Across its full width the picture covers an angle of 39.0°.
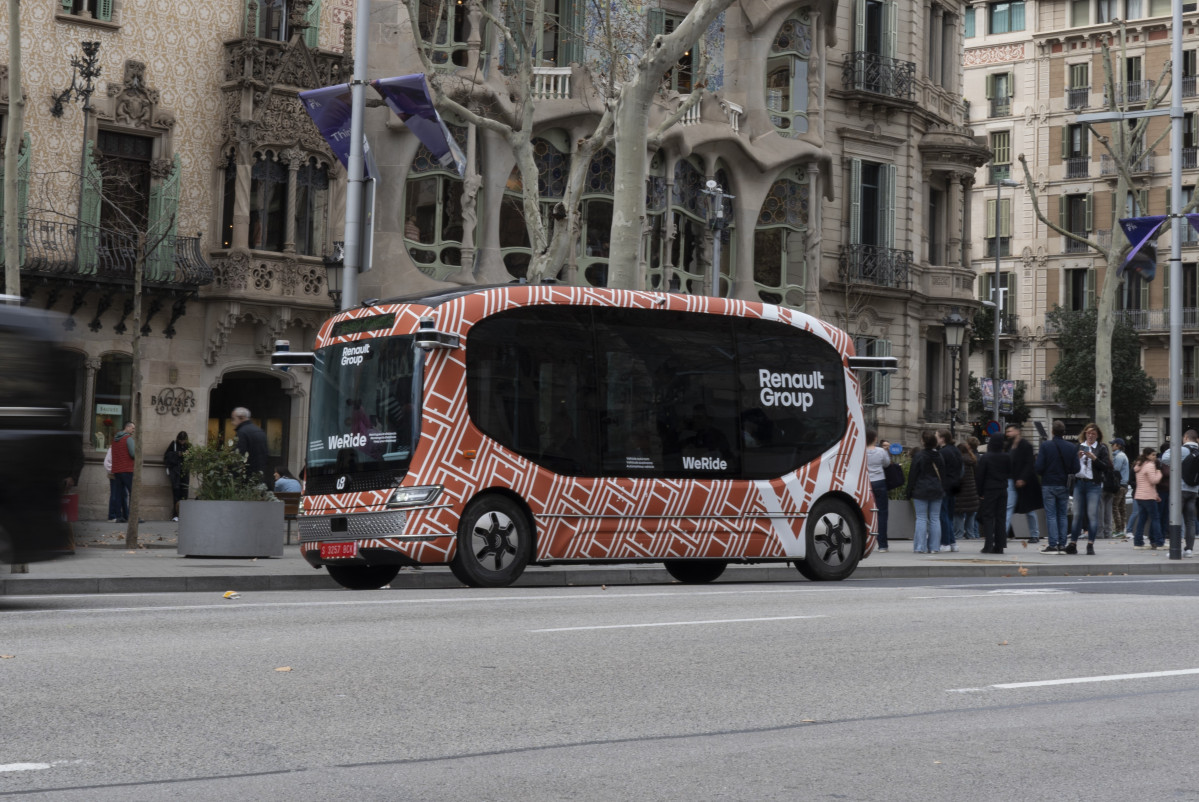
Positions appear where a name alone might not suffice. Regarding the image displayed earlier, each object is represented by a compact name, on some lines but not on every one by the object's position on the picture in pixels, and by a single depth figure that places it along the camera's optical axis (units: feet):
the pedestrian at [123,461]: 93.40
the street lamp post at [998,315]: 146.10
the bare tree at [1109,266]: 136.05
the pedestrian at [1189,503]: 87.56
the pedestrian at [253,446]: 68.59
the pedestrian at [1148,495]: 90.84
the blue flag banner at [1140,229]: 92.27
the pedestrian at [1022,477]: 85.56
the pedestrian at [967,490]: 92.31
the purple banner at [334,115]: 72.23
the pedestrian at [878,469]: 85.30
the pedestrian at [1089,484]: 83.20
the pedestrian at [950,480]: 87.71
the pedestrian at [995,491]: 83.41
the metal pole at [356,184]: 67.77
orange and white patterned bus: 52.19
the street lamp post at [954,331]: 123.65
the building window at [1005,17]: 243.81
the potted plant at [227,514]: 64.80
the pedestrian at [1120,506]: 106.63
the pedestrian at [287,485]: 79.30
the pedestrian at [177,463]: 99.50
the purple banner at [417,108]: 72.18
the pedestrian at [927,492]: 82.99
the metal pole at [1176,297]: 81.82
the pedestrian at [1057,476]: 81.87
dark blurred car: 38.73
